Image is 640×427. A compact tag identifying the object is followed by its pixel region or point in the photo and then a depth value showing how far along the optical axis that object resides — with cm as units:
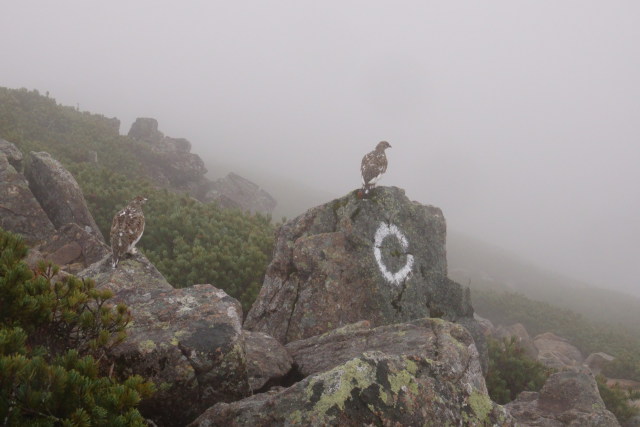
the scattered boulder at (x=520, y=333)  1914
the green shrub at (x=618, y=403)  1098
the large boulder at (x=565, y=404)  754
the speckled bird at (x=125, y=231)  812
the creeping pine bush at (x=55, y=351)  253
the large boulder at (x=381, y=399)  376
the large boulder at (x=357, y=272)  934
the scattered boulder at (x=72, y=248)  1031
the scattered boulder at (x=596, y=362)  1962
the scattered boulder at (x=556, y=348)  2073
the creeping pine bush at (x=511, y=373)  1142
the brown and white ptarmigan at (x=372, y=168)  1102
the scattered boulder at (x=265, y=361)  540
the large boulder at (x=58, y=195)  1285
